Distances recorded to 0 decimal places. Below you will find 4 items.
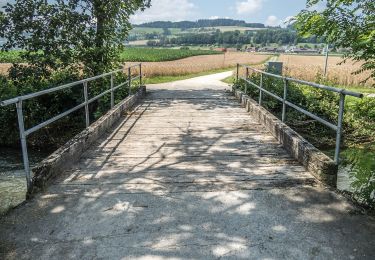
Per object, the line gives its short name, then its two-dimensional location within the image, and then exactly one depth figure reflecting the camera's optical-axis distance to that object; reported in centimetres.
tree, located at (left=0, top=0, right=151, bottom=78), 1184
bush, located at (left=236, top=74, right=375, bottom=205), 1145
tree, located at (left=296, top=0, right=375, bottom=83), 525
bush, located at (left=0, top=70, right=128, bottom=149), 1199
